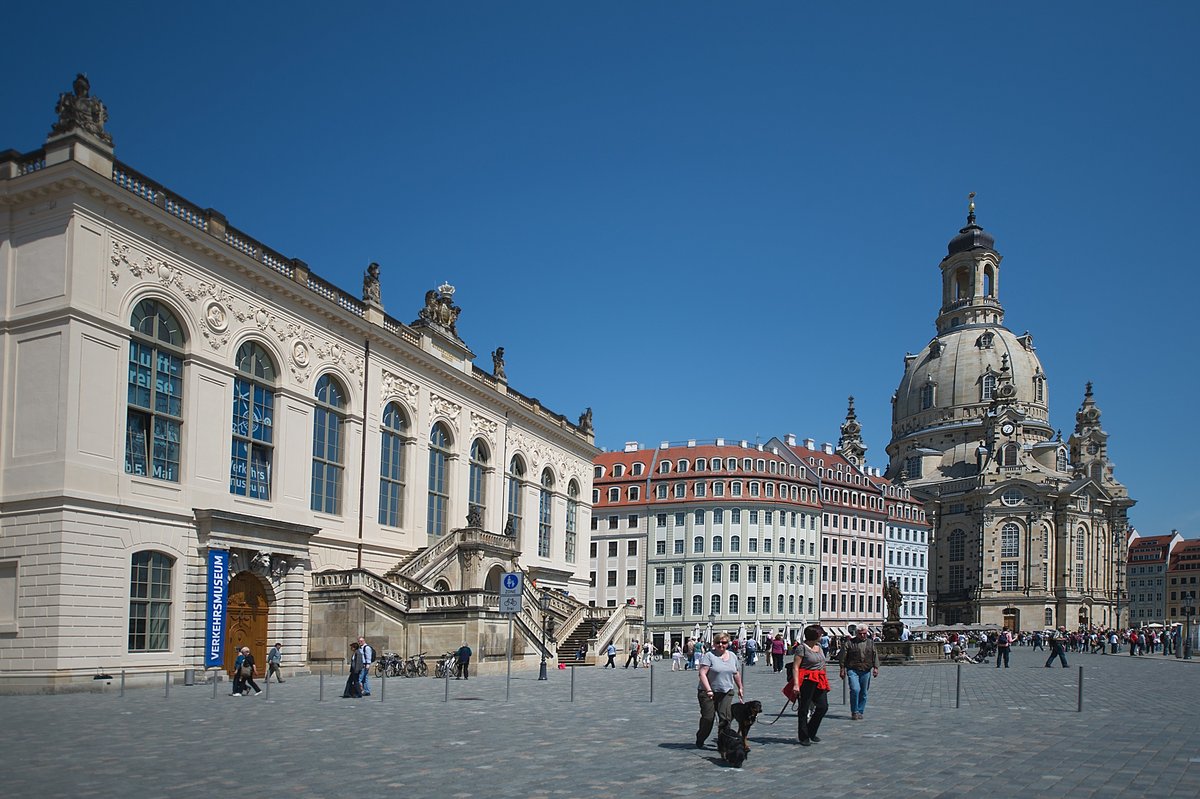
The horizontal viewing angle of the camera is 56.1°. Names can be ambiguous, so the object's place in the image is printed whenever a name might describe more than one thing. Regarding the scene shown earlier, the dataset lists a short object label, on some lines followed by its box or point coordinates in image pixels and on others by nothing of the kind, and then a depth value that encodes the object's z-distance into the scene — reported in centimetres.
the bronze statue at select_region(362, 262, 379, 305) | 4503
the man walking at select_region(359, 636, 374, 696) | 2642
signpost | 2628
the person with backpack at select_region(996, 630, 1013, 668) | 5234
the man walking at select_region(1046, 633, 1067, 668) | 4934
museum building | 2942
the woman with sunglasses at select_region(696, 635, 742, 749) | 1549
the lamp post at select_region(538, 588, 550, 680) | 5255
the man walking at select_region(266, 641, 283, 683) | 3250
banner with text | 3316
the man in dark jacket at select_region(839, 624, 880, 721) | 2072
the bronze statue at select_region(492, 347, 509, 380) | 5712
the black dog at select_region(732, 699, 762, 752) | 1488
